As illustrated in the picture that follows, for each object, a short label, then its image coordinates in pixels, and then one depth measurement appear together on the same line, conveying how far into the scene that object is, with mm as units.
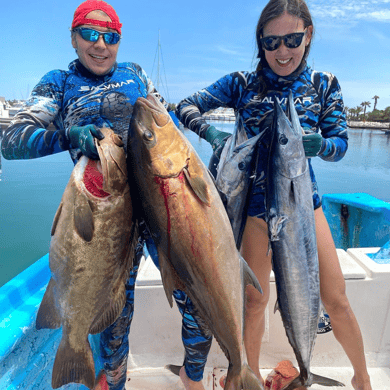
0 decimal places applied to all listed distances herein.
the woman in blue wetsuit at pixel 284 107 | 2021
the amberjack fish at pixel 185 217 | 1604
